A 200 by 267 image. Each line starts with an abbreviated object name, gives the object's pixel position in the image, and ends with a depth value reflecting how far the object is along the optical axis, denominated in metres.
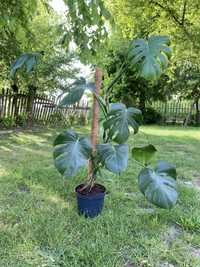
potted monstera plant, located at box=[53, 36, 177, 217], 1.62
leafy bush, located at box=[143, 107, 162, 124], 10.16
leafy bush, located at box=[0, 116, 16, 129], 5.45
